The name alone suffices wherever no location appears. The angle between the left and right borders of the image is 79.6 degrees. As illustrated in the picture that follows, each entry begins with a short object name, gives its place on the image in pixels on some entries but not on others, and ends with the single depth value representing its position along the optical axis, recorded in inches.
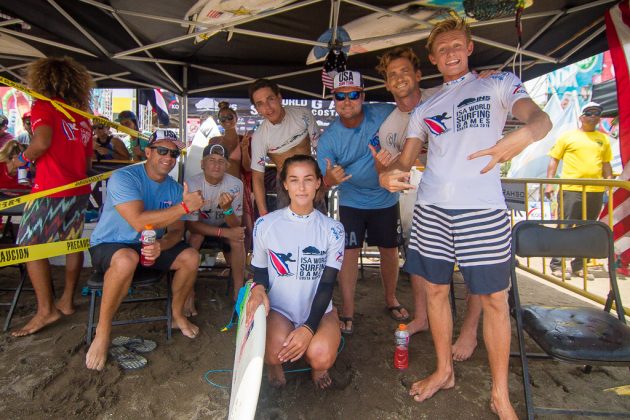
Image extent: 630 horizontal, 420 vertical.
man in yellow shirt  205.2
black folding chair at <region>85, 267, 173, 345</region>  103.0
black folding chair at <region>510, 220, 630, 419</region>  69.0
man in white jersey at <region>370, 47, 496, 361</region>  104.5
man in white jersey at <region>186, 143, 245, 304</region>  140.9
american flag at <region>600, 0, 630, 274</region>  122.8
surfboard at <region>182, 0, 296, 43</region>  139.3
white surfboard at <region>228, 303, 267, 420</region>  50.2
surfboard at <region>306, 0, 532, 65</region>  145.8
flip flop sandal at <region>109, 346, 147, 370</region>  97.9
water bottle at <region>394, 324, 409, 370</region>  97.4
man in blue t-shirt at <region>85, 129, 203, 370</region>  100.3
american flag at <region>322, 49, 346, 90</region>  169.5
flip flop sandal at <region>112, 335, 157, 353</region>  107.3
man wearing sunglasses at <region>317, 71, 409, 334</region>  112.6
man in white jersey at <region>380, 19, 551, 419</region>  76.2
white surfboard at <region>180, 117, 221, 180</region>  209.2
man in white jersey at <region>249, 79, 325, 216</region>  132.0
